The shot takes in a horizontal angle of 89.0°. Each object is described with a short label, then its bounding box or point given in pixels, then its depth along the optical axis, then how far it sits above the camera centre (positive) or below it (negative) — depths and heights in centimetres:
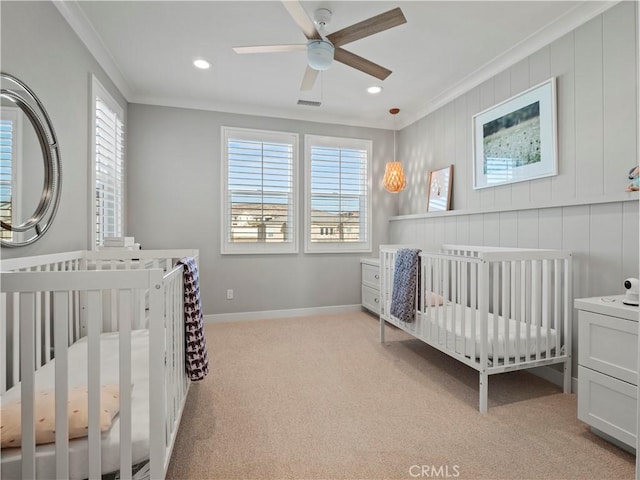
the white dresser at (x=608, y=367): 145 -60
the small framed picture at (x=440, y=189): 332 +54
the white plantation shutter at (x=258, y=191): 373 +56
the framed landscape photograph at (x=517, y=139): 230 +80
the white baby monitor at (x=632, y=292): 154 -24
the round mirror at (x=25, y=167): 154 +38
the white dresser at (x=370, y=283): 379 -52
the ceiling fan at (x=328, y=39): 173 +118
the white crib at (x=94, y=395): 100 -49
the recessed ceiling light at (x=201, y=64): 273 +150
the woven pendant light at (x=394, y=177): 377 +72
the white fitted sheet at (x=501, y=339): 193 -61
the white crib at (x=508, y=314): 189 -47
